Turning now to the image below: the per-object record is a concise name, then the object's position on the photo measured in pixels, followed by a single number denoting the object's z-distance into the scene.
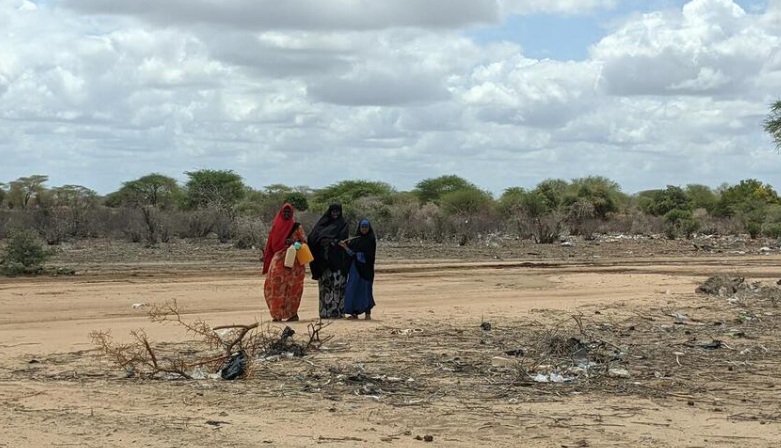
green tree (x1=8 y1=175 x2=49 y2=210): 55.69
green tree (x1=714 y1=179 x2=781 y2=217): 54.14
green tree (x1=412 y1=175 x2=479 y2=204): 67.94
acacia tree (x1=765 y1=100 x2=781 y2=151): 35.47
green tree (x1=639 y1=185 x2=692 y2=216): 62.34
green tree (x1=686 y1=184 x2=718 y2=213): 64.85
